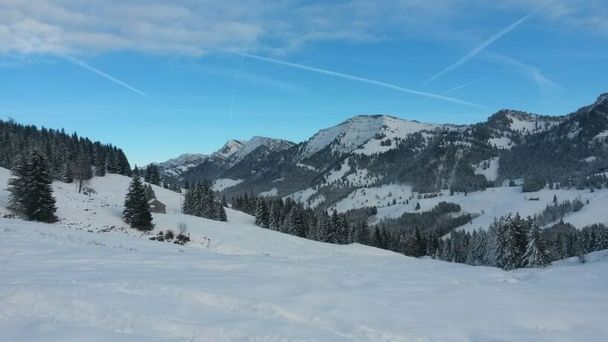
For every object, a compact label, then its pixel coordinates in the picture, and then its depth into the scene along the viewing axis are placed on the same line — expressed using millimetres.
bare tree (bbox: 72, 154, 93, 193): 106188
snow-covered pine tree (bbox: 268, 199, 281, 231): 102000
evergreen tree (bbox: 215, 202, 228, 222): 98356
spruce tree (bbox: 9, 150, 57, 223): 49594
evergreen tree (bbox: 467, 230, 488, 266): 101375
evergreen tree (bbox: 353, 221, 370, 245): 108356
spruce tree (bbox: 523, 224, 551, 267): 58938
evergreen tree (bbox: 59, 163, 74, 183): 110062
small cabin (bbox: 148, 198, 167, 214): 85269
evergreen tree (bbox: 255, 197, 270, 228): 102919
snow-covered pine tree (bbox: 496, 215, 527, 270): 64125
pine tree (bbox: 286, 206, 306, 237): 98188
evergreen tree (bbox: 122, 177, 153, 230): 55344
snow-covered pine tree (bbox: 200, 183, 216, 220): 100188
